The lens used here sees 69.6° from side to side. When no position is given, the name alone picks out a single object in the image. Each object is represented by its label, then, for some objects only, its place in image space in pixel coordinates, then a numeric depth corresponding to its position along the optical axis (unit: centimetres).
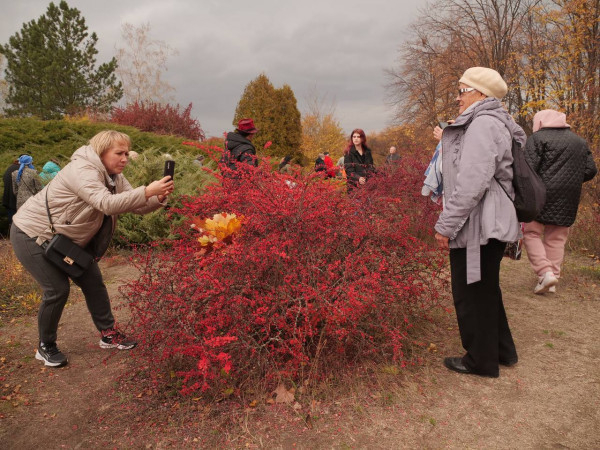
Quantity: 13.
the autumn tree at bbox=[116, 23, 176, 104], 2614
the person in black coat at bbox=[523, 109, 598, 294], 436
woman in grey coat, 262
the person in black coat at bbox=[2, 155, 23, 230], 805
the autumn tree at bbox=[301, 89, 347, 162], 2822
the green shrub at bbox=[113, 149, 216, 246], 668
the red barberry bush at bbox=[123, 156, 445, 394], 256
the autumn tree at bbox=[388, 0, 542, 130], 1816
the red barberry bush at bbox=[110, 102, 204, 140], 1639
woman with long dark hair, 713
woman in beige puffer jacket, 296
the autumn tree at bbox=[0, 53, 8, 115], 3071
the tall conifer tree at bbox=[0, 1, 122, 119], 2117
